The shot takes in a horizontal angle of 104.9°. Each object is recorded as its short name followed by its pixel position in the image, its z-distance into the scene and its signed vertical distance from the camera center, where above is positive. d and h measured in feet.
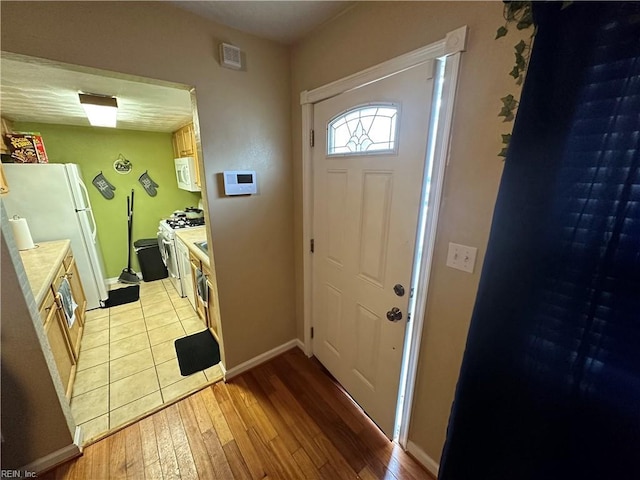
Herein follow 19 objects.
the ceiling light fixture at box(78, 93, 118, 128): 6.71 +1.85
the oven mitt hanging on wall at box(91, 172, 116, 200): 11.25 -0.62
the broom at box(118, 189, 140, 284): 12.03 -4.75
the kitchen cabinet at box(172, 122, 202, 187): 10.16 +1.34
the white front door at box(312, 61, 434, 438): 3.68 -0.82
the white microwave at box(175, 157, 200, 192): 10.22 +0.06
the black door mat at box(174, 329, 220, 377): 6.82 -5.16
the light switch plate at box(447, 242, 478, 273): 3.29 -1.07
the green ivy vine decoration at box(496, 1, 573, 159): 2.46 +1.34
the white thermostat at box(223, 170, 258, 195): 5.24 -0.17
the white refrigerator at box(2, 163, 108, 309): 7.75 -1.12
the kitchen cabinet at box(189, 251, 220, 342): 6.86 -3.76
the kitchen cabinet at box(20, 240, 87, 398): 5.32 -2.96
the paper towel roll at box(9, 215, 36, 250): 7.31 -1.80
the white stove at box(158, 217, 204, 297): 9.92 -3.11
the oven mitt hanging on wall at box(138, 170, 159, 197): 12.27 -0.54
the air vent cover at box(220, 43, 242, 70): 4.65 +2.20
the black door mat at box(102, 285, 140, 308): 10.17 -5.20
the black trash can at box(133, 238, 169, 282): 11.91 -4.14
